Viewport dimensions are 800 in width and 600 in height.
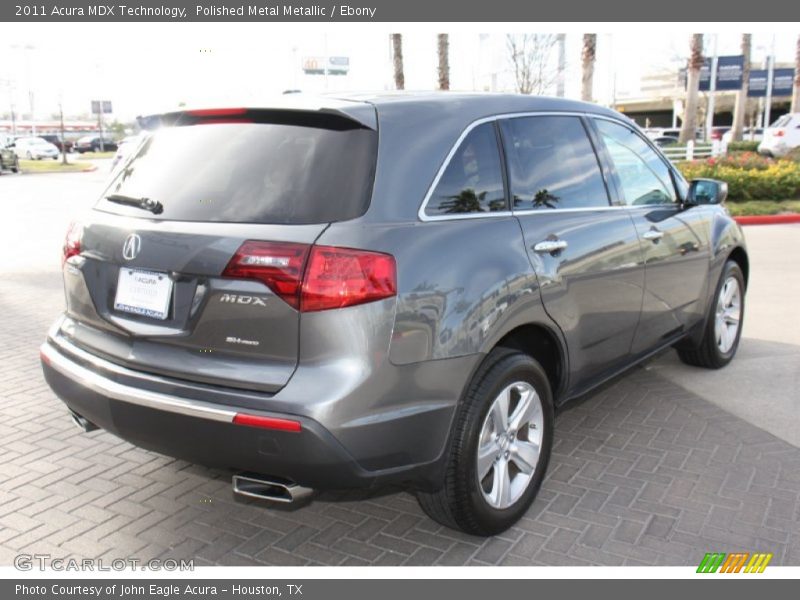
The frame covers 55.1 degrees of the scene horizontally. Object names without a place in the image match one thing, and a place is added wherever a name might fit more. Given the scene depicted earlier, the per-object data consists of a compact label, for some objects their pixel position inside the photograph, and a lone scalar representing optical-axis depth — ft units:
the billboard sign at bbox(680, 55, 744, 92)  124.47
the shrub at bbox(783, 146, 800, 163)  79.65
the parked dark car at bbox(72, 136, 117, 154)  188.00
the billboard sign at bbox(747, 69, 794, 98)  172.14
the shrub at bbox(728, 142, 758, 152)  104.67
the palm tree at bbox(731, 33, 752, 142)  114.72
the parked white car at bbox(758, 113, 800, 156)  90.17
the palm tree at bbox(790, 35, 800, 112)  108.58
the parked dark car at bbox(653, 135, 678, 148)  122.21
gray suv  8.79
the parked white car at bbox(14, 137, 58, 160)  155.53
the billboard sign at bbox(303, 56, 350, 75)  173.99
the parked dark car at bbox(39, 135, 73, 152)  201.65
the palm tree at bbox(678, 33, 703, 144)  80.02
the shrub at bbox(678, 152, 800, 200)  55.36
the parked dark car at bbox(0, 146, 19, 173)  108.47
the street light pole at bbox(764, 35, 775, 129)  161.77
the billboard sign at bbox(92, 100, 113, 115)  327.45
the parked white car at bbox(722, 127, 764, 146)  152.35
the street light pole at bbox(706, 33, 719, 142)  122.71
